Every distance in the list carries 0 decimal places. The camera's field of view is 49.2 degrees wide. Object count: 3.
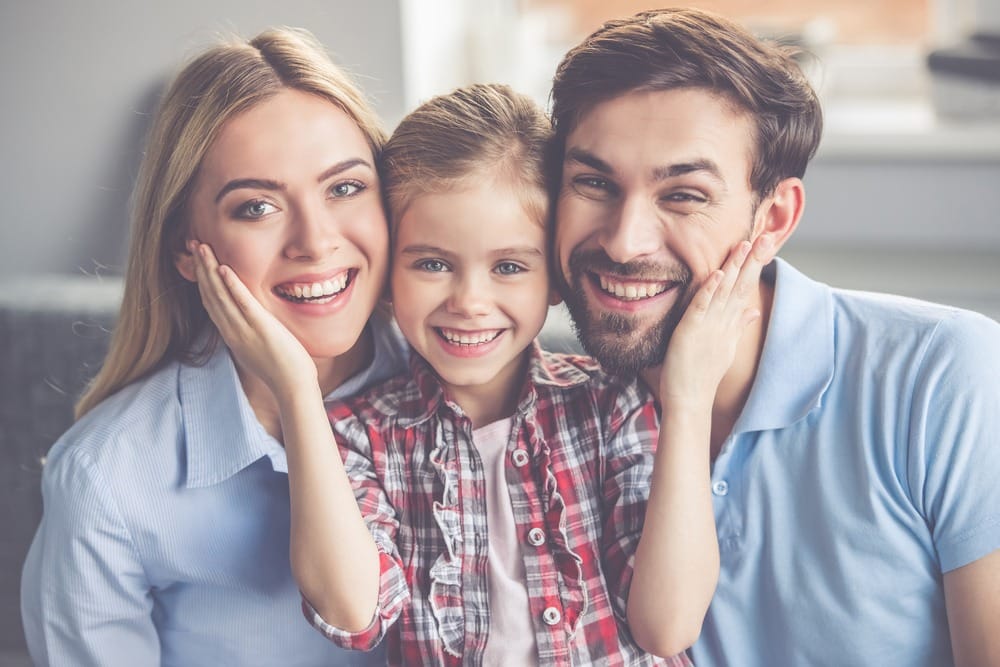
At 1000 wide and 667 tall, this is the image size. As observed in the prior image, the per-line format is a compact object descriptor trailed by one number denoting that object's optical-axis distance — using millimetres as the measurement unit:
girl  1300
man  1315
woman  1397
